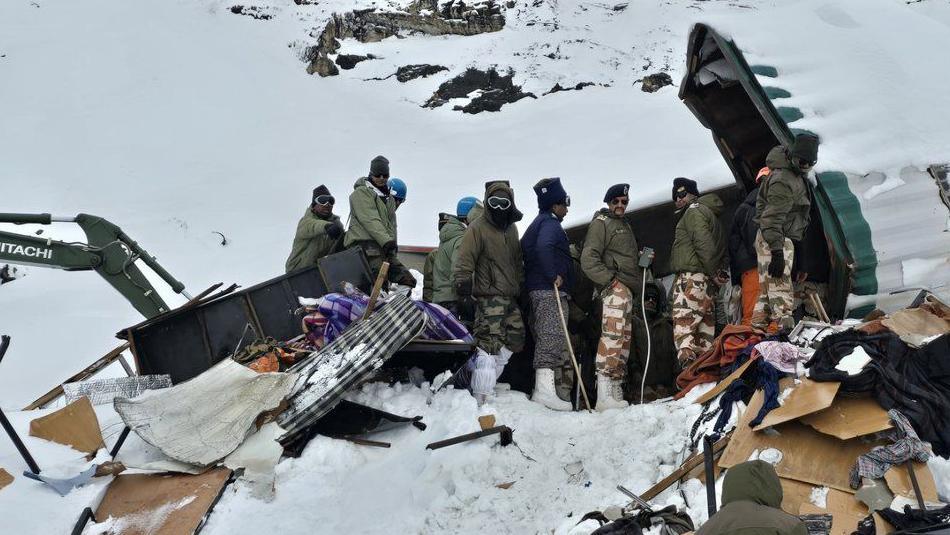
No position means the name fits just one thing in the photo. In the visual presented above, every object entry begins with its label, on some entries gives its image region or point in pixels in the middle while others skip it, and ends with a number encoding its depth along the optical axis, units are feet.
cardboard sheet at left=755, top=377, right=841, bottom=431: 15.52
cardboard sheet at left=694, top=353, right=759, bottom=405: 18.11
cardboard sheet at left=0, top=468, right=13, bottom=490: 15.43
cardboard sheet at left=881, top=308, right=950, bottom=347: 17.49
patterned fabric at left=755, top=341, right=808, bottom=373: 17.31
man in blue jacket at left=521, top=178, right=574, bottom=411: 21.97
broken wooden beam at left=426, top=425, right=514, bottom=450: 17.80
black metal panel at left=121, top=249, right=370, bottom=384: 21.94
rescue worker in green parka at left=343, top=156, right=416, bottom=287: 24.30
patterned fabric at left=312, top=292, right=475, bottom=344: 20.99
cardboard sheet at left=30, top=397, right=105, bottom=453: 17.49
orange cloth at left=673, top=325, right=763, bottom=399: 19.60
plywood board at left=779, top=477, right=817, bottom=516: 14.30
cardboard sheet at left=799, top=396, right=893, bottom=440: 14.87
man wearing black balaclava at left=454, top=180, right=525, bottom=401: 21.83
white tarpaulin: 16.96
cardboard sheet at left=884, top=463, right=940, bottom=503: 13.62
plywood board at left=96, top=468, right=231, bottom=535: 14.94
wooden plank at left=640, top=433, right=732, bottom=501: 15.85
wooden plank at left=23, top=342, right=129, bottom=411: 21.38
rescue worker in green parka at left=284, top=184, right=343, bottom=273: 25.12
